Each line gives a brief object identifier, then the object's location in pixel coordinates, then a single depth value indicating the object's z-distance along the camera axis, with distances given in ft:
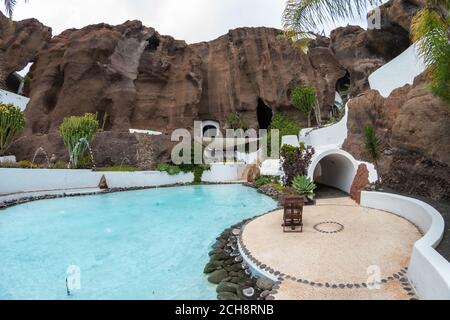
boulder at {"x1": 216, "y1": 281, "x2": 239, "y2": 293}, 20.36
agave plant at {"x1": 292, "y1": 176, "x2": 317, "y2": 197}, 44.19
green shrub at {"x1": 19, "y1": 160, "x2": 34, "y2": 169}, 63.93
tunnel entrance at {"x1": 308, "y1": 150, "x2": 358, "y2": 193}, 49.07
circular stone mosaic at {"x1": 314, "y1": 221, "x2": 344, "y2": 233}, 28.92
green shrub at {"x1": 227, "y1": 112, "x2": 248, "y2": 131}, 121.80
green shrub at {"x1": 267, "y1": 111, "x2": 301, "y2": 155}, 95.09
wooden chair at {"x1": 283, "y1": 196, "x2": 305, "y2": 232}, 29.19
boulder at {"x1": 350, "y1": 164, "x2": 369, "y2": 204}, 44.73
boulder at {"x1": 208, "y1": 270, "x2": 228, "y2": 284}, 22.29
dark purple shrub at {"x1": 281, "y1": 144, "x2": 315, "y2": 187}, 49.47
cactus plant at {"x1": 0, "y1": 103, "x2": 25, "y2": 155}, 66.18
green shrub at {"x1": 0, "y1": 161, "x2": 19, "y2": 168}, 60.30
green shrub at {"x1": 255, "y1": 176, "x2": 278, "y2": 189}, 69.25
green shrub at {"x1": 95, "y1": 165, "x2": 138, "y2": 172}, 75.60
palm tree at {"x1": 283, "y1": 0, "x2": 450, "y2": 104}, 22.93
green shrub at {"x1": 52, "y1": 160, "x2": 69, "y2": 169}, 70.98
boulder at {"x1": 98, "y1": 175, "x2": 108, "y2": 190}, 71.92
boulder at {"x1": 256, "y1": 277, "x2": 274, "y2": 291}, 19.48
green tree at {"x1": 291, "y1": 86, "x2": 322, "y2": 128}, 100.27
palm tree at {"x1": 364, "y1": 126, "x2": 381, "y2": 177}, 39.63
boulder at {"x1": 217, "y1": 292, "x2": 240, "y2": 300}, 19.36
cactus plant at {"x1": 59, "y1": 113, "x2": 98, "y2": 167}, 74.43
